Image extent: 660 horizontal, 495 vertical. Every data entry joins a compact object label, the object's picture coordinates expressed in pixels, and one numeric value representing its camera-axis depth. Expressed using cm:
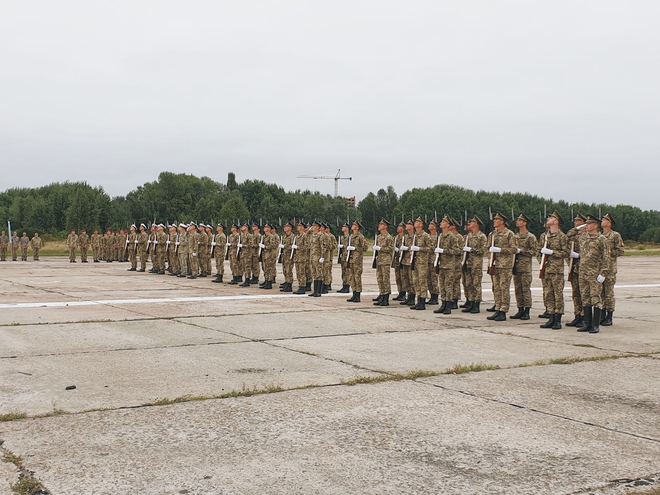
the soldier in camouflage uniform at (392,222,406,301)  1404
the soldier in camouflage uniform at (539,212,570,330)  1050
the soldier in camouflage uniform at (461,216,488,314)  1251
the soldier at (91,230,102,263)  3778
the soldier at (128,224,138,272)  2583
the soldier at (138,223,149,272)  2531
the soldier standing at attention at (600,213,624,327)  1023
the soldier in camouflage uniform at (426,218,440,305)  1349
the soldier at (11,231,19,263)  3700
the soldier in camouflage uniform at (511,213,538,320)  1164
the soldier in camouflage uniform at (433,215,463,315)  1242
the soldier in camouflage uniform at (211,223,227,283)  2064
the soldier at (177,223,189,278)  2197
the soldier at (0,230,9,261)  3666
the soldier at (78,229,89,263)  3565
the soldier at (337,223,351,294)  1511
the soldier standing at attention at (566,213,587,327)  1087
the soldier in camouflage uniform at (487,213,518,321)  1130
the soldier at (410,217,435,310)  1290
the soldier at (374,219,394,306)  1366
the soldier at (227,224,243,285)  1900
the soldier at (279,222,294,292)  1705
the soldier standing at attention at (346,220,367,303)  1434
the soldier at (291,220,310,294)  1645
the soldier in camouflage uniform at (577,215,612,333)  995
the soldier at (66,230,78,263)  3519
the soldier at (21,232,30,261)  3730
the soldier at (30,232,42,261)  3728
